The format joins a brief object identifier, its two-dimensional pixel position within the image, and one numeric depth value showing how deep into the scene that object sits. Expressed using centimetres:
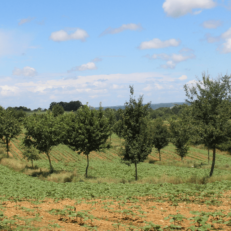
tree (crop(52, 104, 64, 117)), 12591
